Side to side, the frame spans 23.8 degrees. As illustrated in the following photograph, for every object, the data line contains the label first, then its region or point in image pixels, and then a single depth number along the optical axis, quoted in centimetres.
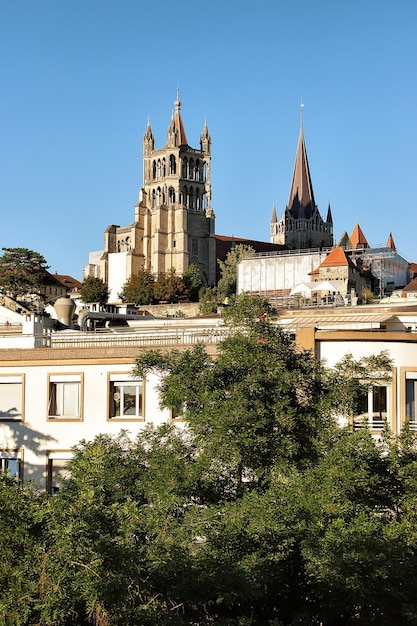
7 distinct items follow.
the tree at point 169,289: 12288
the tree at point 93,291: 12662
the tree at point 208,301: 9701
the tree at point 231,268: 13038
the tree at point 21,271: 10475
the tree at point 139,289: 12094
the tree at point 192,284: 13162
